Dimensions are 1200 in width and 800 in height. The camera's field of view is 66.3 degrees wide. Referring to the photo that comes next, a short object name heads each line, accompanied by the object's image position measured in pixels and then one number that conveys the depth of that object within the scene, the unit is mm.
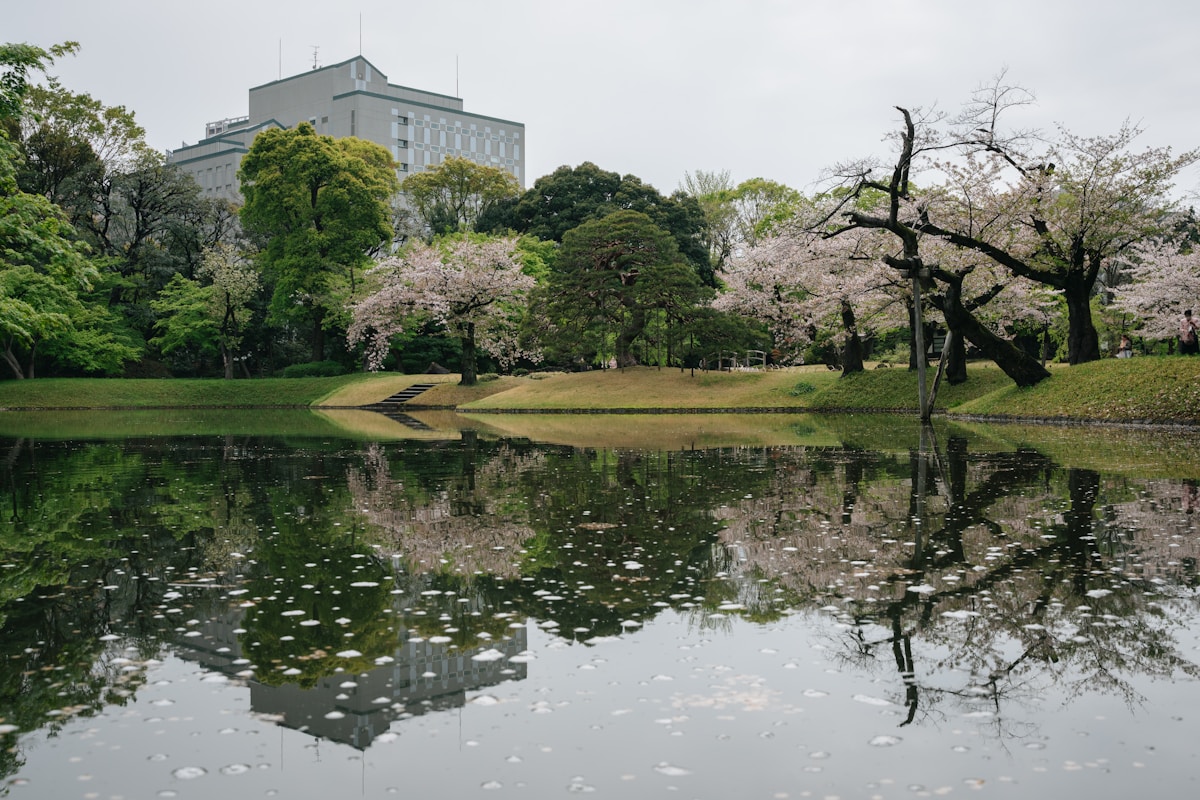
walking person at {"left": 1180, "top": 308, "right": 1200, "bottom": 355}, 26172
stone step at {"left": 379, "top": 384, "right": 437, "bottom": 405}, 47312
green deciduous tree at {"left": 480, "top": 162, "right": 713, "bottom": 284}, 55375
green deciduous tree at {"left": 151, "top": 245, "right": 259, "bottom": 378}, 53312
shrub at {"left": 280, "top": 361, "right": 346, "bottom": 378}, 55281
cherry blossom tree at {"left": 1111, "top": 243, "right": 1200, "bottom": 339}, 30828
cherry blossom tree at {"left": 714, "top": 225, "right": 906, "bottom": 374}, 35469
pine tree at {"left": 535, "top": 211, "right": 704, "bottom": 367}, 41156
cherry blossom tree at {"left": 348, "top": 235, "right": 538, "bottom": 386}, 46875
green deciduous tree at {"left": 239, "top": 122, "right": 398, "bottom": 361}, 52625
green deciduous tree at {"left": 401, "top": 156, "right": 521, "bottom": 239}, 70500
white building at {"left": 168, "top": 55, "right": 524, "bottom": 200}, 97438
